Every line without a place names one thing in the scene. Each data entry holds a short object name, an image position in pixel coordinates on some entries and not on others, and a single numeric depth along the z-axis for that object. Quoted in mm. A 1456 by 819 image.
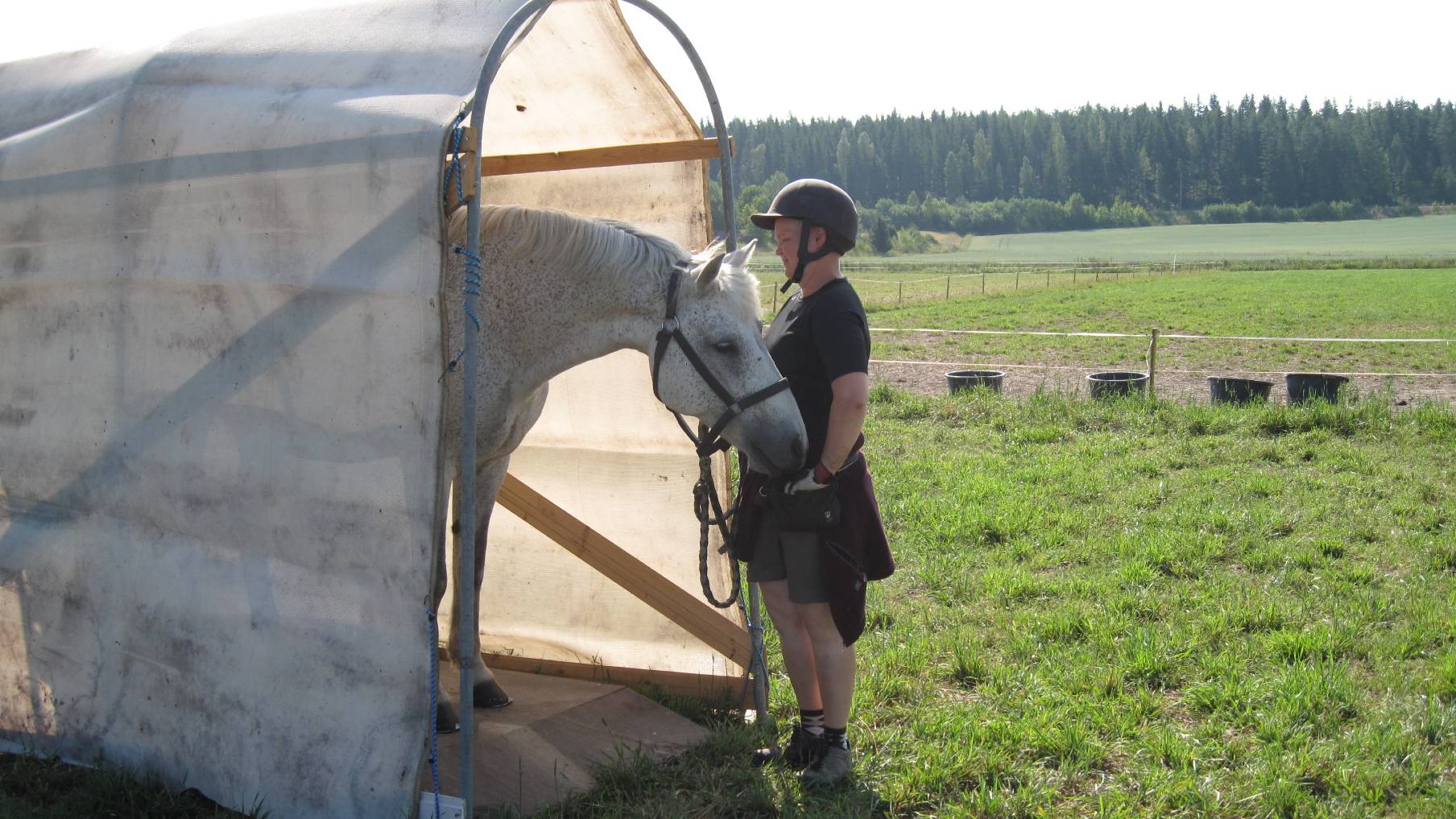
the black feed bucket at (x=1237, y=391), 10117
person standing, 3316
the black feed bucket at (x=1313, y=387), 10016
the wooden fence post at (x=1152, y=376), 10477
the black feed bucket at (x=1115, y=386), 10570
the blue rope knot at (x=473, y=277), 2908
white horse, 3275
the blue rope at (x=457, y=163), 2781
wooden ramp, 3455
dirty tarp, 2816
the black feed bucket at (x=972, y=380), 11367
